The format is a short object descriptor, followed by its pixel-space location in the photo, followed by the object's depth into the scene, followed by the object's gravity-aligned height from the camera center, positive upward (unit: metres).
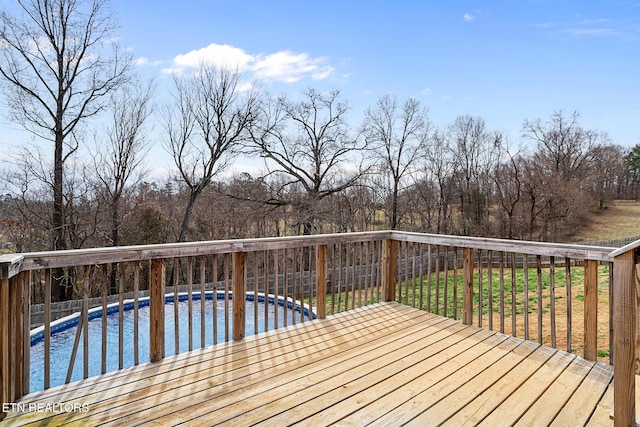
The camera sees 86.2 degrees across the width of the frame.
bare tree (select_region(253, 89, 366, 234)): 14.37 +2.51
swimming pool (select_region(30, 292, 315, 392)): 5.21 -2.42
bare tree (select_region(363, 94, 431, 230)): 16.44 +3.42
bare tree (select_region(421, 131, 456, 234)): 17.98 +1.62
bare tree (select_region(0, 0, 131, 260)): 8.61 +3.74
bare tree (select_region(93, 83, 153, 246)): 10.18 +1.85
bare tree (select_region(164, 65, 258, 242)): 11.80 +3.00
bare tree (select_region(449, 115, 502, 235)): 18.48 +2.30
